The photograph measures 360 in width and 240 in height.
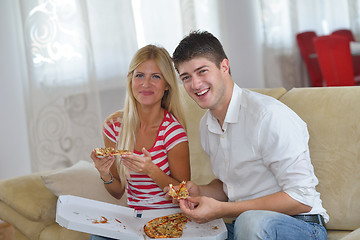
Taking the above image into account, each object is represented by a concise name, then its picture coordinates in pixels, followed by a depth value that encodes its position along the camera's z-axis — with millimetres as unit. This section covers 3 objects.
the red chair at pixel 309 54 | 5164
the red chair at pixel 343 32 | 5570
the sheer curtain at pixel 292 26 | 4887
